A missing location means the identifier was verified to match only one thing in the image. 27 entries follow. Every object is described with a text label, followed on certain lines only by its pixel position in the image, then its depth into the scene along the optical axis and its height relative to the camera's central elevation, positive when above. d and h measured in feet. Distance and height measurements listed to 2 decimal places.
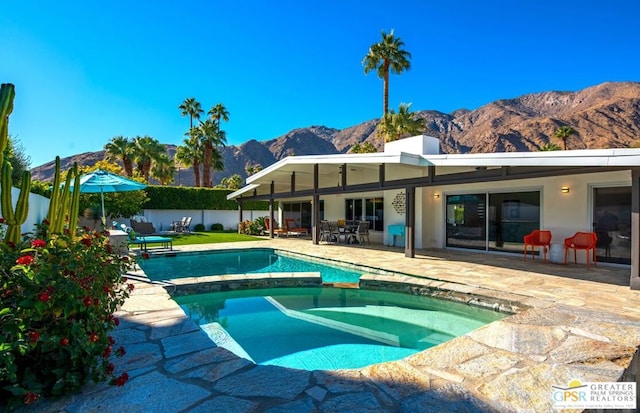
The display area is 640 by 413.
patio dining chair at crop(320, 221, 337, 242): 48.57 -2.66
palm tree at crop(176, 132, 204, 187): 98.12 +18.14
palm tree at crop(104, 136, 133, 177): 95.40 +18.10
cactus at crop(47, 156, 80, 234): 8.99 +0.19
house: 22.66 +1.92
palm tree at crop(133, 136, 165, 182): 97.45 +18.02
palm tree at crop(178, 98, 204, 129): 115.65 +36.44
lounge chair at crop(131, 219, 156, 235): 46.96 -2.20
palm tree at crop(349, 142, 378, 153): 97.04 +19.75
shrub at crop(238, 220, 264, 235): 66.33 -2.95
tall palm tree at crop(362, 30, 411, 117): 83.66 +39.39
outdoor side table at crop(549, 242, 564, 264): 29.35 -3.38
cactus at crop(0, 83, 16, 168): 7.85 +2.48
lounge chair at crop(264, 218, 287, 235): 60.85 -3.06
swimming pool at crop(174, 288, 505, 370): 14.12 -5.88
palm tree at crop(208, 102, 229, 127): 109.70 +32.92
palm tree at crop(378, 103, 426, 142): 79.97 +21.81
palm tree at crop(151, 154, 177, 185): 101.04 +13.45
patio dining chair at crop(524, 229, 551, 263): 30.27 -2.33
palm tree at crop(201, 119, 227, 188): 98.02 +21.46
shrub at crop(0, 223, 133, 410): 6.21 -2.14
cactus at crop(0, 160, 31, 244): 8.07 +0.15
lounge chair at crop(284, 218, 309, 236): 61.57 -2.87
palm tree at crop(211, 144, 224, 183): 105.40 +16.39
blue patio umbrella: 29.55 +2.66
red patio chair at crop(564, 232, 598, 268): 27.25 -2.33
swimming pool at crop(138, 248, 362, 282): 28.14 -5.15
